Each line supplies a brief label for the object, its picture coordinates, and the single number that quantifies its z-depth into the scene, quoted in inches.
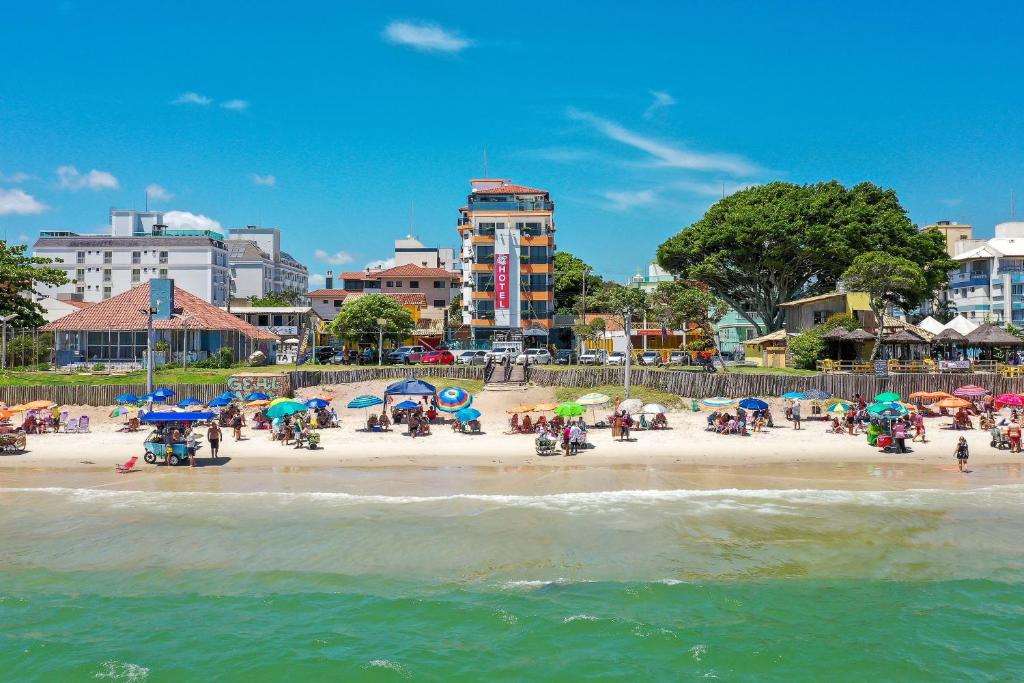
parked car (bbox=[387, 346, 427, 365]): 2185.8
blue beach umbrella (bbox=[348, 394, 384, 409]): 1385.3
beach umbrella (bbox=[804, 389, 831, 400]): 1498.6
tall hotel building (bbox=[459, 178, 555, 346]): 2691.9
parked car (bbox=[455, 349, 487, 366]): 2108.0
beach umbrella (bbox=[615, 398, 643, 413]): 1354.6
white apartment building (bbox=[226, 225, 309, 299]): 4795.8
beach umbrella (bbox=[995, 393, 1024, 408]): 1491.1
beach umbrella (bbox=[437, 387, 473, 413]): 1412.4
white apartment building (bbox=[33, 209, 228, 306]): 3897.6
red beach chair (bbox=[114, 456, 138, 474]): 1094.4
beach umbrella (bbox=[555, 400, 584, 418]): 1242.0
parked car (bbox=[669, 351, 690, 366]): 2202.3
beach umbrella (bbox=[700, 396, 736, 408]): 1461.6
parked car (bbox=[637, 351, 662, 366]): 2311.5
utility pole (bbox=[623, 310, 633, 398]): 1564.6
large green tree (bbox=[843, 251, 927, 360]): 1807.3
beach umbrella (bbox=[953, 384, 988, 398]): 1521.9
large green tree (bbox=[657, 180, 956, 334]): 2385.6
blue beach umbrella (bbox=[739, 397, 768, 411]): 1411.2
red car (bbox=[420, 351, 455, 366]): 2120.8
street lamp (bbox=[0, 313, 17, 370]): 1918.1
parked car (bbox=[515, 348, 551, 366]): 2041.0
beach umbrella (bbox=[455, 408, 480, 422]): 1349.7
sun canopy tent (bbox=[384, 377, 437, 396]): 1406.3
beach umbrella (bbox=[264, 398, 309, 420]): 1274.6
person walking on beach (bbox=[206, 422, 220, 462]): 1176.8
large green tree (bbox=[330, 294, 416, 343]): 2345.0
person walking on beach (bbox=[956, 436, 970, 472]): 1101.1
